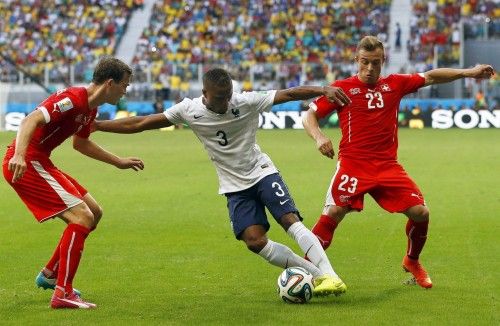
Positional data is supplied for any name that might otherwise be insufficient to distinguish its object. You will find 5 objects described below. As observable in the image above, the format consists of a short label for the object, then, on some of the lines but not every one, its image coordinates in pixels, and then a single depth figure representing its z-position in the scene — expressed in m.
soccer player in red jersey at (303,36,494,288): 18.31
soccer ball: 16.70
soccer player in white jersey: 17.17
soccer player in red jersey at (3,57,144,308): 16.58
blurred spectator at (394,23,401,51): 96.69
